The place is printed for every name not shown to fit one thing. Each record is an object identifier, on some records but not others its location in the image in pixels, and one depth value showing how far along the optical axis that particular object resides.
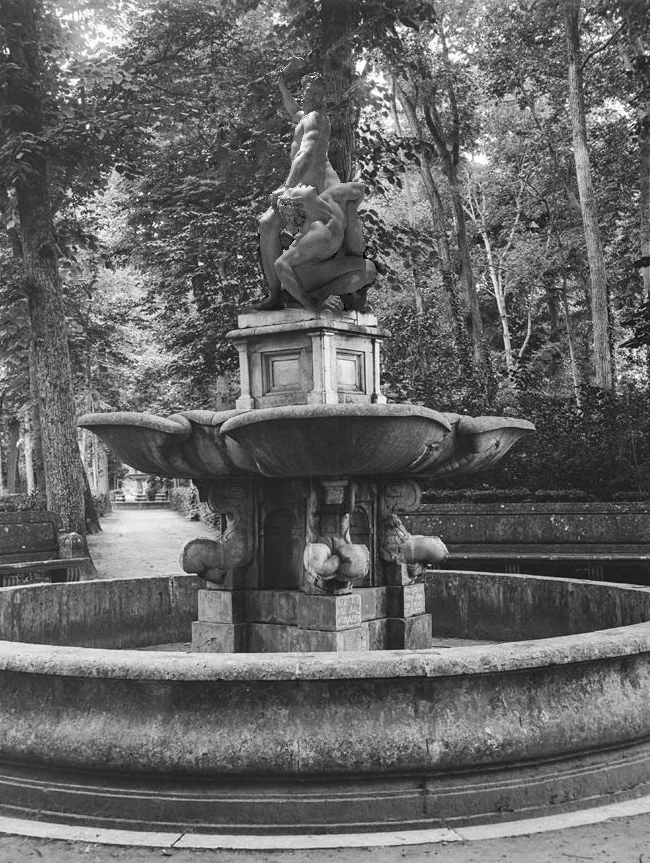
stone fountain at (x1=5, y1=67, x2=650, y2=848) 4.11
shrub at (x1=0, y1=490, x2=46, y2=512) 18.22
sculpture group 6.72
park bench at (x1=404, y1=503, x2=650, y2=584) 10.86
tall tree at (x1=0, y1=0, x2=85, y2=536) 15.30
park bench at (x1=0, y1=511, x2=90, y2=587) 11.93
